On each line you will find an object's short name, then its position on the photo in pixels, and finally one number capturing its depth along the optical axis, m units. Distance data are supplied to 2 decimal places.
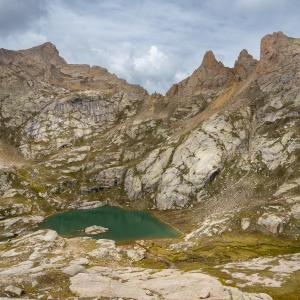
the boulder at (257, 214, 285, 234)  164.21
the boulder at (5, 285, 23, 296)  80.03
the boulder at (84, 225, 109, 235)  186.38
